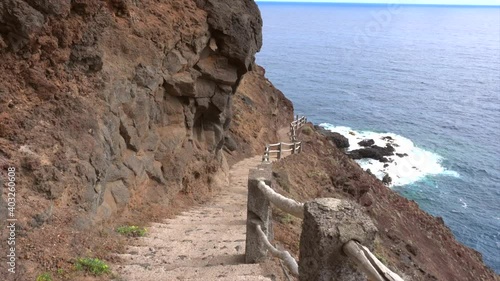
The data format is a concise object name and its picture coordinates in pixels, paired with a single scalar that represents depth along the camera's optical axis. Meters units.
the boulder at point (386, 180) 39.78
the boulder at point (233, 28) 15.85
